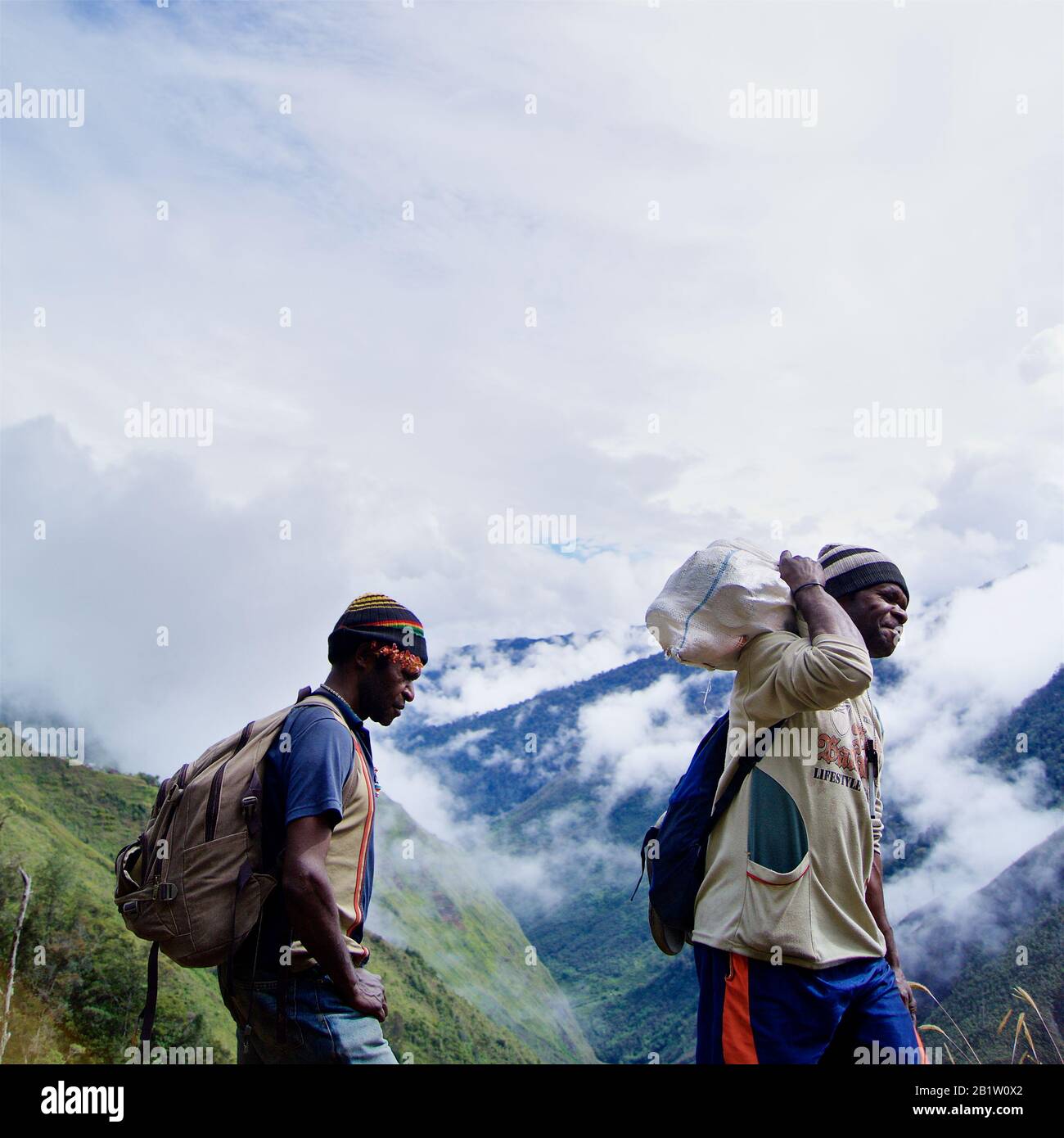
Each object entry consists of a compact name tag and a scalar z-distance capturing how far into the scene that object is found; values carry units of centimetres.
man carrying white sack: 348
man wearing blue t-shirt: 357
